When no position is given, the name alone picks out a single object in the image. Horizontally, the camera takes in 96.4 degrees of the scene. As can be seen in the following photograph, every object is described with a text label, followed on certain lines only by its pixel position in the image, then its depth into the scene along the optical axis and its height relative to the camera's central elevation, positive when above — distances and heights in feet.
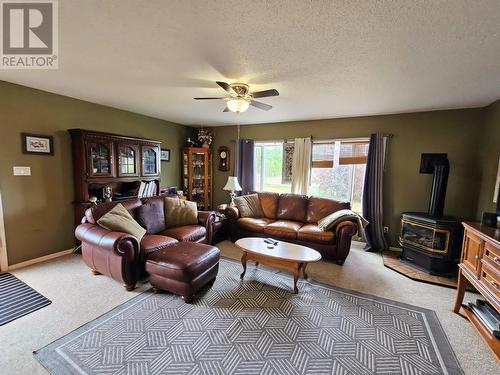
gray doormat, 6.88 -4.70
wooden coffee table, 8.45 -3.28
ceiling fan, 8.34 +2.75
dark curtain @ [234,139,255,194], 17.37 +0.47
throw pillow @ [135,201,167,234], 10.46 -2.50
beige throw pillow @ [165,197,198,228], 11.64 -2.46
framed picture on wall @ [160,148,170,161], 16.35 +0.84
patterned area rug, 5.33 -4.65
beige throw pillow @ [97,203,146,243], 8.68 -2.33
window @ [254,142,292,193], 16.79 +0.19
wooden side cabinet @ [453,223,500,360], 5.74 -2.58
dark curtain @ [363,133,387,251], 13.11 -1.11
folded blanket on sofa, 11.34 -2.37
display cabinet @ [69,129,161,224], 11.02 -0.05
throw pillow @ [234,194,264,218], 14.40 -2.39
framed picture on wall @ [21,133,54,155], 9.80 +0.75
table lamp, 15.96 -1.15
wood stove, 9.99 -2.61
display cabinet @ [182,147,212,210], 17.51 -0.56
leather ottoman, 7.50 -3.53
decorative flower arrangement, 18.00 +2.44
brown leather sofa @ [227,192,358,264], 11.17 -3.07
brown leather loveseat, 7.99 -3.11
